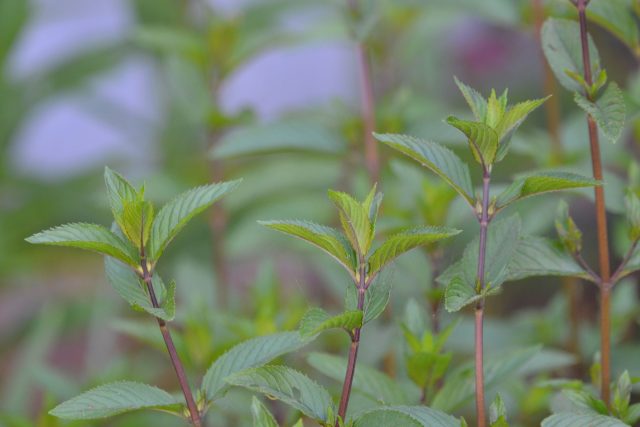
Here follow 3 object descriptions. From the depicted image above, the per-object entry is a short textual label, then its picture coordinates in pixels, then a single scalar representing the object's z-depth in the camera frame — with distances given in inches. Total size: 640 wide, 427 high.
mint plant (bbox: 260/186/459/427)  50.6
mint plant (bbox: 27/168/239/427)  51.1
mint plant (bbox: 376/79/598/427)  51.1
